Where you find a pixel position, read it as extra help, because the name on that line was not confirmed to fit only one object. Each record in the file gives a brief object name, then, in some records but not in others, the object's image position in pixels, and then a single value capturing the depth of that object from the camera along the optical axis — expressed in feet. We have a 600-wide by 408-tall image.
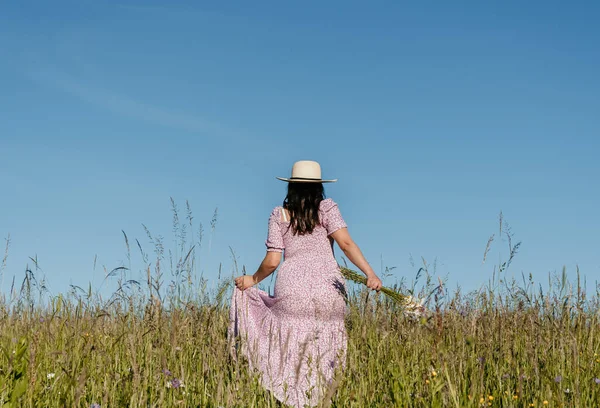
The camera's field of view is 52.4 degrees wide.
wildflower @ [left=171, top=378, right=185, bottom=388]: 11.86
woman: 18.19
